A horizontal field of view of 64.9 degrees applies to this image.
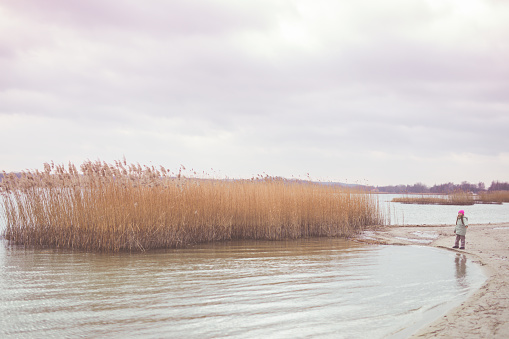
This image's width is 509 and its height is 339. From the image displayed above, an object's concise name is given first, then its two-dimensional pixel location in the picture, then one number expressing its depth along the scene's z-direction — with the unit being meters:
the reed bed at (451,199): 44.62
